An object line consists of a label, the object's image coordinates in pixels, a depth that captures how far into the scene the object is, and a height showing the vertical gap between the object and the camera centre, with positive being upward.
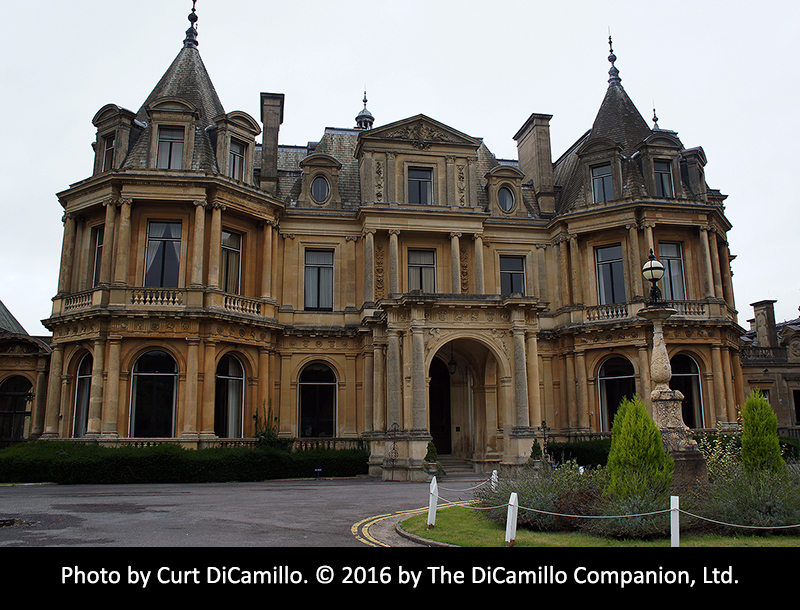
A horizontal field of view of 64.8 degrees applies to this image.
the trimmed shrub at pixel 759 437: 11.98 -0.33
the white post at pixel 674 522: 8.47 -1.36
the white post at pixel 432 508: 10.56 -1.39
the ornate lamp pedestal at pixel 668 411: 11.90 +0.19
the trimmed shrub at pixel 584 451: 24.83 -1.17
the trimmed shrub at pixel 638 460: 10.31 -0.64
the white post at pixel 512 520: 9.07 -1.38
